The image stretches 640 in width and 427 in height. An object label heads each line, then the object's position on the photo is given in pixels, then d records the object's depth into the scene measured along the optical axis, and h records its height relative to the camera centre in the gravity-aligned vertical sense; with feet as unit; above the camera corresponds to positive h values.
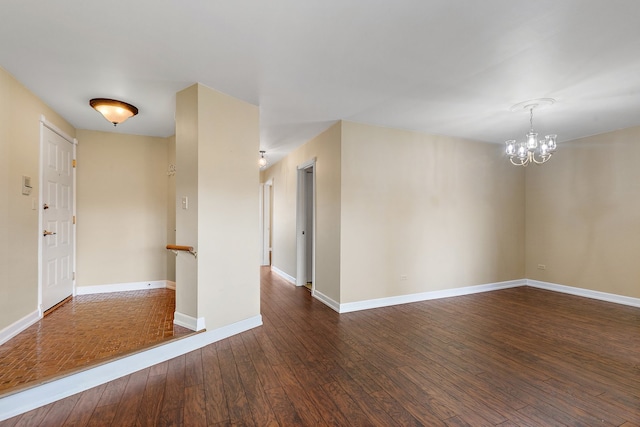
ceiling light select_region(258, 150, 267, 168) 16.98 +3.43
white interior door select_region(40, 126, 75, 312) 11.00 -0.23
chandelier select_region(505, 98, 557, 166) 10.64 +2.79
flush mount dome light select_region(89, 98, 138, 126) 10.26 +3.74
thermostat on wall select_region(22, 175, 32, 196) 9.41 +0.92
